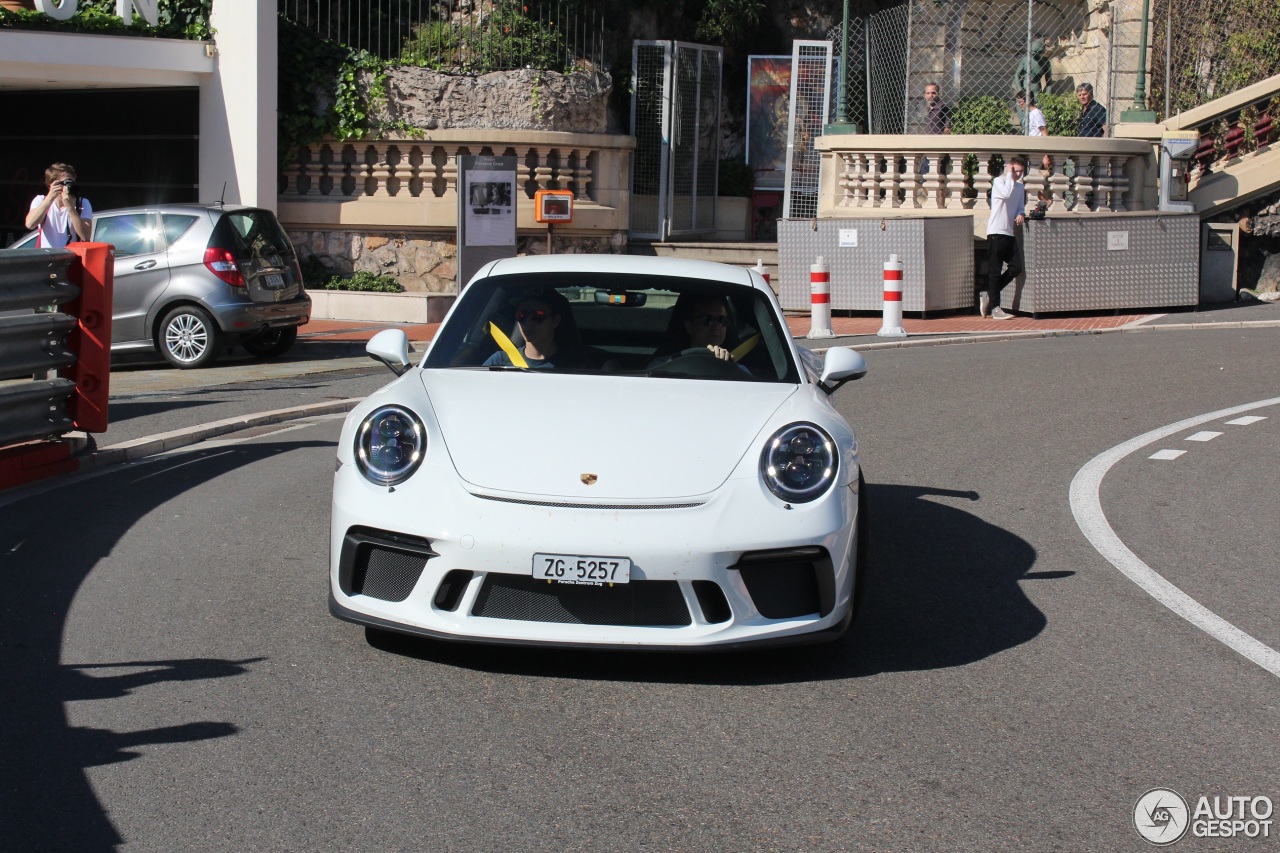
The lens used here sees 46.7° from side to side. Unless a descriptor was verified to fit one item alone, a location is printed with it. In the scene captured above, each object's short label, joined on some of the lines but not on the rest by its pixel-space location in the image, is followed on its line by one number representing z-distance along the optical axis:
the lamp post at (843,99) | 21.77
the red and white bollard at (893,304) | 17.17
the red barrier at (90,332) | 8.65
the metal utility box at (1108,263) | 19.09
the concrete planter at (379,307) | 18.69
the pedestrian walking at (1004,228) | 18.81
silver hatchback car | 14.09
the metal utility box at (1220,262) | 21.08
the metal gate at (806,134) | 24.41
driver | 6.24
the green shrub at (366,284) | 20.00
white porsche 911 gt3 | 4.70
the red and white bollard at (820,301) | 17.05
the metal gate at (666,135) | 23.92
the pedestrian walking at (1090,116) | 23.06
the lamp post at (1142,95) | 22.09
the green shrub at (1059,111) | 24.36
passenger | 6.02
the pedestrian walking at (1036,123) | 22.17
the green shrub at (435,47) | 21.02
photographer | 12.91
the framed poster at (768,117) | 26.81
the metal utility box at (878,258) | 18.80
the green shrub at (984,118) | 23.25
